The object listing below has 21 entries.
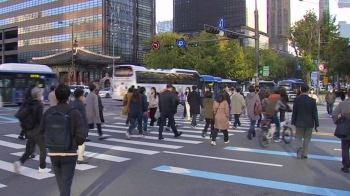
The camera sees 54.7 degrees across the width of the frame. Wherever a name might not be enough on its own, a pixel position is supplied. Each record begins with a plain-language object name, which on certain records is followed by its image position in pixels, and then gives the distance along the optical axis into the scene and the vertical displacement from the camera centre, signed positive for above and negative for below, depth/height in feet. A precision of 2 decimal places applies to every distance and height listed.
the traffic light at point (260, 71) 84.18 +4.12
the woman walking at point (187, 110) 57.06 -3.89
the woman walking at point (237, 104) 42.68 -2.07
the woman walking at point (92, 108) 33.32 -1.94
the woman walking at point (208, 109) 36.40 -2.30
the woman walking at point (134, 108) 36.80 -2.23
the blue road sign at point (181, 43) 83.19 +11.11
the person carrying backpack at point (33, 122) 22.22 -2.19
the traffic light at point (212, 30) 67.61 +11.71
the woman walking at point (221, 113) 32.45 -2.43
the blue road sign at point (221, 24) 71.88 +13.66
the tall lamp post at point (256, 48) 79.36 +9.48
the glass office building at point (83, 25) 228.84 +46.10
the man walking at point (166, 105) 36.88 -1.87
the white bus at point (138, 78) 90.12 +2.73
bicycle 32.24 -4.55
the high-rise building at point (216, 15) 325.01 +76.83
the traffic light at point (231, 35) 75.72 +11.84
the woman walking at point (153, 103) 47.79 -2.13
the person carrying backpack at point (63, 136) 13.34 -1.91
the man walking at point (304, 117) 25.66 -2.27
